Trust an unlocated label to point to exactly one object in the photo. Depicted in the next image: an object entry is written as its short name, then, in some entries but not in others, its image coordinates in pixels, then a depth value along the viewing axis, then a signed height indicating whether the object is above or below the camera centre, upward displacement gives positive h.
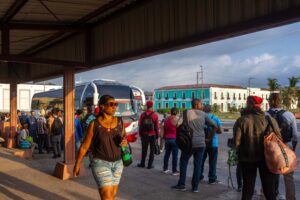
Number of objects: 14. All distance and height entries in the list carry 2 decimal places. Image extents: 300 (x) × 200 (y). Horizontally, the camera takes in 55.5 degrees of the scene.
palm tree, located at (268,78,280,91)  65.39 +4.11
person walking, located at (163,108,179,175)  6.85 -0.89
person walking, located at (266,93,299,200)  4.45 -0.37
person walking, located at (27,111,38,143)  11.55 -0.97
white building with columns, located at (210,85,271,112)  71.16 +1.53
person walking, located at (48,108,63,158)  9.64 -1.08
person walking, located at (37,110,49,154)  11.12 -1.13
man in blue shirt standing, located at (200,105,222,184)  5.88 -1.07
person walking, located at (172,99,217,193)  5.28 -0.66
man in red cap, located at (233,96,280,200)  3.80 -0.63
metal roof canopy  3.72 +1.39
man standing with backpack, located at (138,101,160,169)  7.41 -0.71
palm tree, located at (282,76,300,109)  62.66 +2.19
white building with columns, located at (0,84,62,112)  52.19 +1.56
